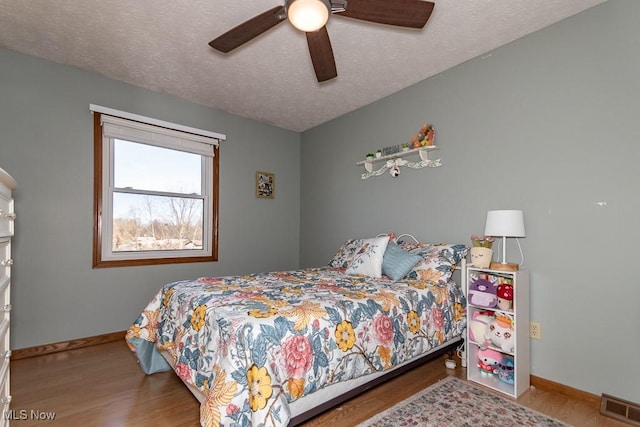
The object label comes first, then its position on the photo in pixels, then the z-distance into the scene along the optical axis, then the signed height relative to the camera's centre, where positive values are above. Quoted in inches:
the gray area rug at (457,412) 70.0 -45.6
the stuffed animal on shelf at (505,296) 84.7 -21.4
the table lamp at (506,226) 85.4 -2.4
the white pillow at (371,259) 106.3 -14.5
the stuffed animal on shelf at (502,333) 84.1 -31.5
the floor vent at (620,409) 71.5 -44.6
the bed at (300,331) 55.1 -25.0
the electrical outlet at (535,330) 89.4 -32.1
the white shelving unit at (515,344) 82.9 -35.0
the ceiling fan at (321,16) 62.6 +42.2
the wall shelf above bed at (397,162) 118.4 +22.4
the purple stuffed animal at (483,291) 87.2 -20.9
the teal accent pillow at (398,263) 102.3 -15.0
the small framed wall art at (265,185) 167.0 +17.2
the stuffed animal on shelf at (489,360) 88.2 -40.3
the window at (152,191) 122.2 +10.9
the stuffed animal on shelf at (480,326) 89.4 -31.3
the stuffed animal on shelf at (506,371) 85.0 -41.6
